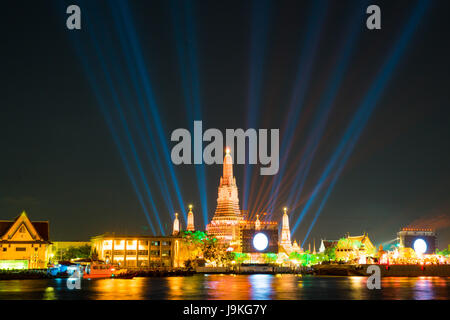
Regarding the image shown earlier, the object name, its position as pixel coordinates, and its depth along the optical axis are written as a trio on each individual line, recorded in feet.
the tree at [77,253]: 468.75
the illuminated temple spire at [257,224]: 541.75
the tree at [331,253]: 570.42
